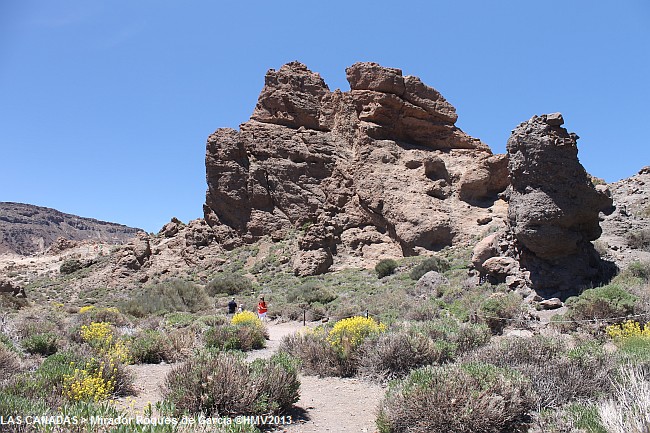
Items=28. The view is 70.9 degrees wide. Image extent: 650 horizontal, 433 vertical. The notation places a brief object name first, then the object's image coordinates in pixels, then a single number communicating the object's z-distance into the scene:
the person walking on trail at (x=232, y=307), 19.75
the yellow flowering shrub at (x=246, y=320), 12.46
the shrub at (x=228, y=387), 5.20
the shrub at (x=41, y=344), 9.38
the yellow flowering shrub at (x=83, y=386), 4.97
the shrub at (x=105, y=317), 15.00
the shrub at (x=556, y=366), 5.16
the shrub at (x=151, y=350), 9.21
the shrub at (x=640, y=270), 12.95
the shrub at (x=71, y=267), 41.00
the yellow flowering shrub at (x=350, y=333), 8.17
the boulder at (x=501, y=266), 15.05
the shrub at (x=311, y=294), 21.52
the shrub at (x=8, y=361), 6.73
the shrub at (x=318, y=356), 8.01
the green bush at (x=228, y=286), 27.04
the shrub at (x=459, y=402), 4.40
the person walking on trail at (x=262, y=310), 18.20
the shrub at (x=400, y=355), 7.36
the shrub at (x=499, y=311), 11.02
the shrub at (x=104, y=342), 7.30
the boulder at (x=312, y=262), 28.22
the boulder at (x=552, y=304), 12.37
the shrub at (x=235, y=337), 10.55
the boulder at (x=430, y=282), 18.41
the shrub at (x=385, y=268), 25.92
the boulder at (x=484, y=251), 16.34
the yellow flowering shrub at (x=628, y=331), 7.25
